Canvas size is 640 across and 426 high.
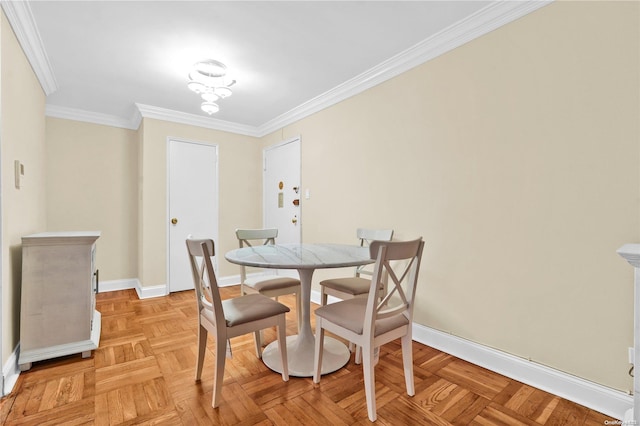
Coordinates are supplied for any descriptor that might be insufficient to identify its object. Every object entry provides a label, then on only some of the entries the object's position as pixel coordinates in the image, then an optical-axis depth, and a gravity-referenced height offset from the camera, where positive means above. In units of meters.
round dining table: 1.64 -0.30
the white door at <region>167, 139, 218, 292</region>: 3.91 +0.12
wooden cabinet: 2.01 -0.63
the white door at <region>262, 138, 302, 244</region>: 3.87 +0.26
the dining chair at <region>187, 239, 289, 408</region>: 1.53 -0.58
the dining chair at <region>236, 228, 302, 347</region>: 2.26 -0.60
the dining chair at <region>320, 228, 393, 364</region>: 2.19 -0.57
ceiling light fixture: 2.60 +1.16
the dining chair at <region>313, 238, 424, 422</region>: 1.42 -0.58
